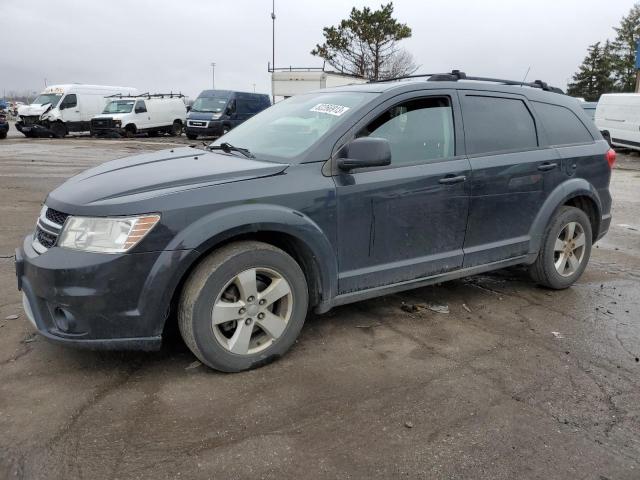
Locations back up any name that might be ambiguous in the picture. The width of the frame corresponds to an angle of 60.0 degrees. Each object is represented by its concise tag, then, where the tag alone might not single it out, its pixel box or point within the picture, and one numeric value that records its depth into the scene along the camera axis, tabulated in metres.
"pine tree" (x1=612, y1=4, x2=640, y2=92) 56.19
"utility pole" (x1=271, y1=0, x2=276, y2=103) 40.75
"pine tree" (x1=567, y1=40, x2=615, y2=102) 58.59
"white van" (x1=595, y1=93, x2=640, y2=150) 18.95
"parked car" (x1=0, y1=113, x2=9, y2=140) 22.14
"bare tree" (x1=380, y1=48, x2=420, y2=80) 47.09
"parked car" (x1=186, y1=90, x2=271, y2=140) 24.12
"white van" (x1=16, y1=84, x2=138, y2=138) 24.59
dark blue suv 2.87
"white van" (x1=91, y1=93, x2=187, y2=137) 24.97
